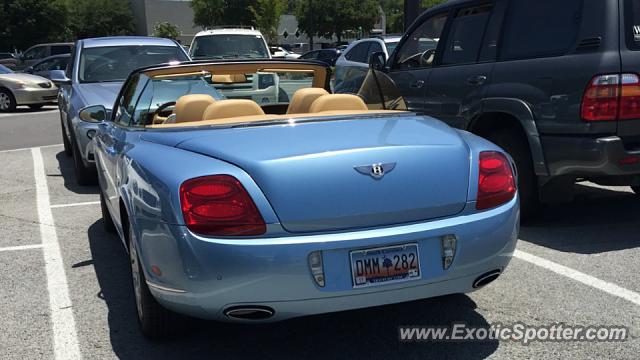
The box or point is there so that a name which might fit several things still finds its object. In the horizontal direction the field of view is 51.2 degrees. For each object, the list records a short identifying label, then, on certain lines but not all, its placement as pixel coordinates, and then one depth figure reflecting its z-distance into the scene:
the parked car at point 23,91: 17.19
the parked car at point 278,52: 29.39
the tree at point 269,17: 48.09
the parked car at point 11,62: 27.94
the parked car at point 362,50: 11.16
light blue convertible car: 2.81
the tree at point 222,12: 64.75
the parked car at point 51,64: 21.22
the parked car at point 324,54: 28.11
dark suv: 4.77
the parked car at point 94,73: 7.50
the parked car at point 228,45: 14.15
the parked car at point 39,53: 26.33
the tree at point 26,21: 48.84
